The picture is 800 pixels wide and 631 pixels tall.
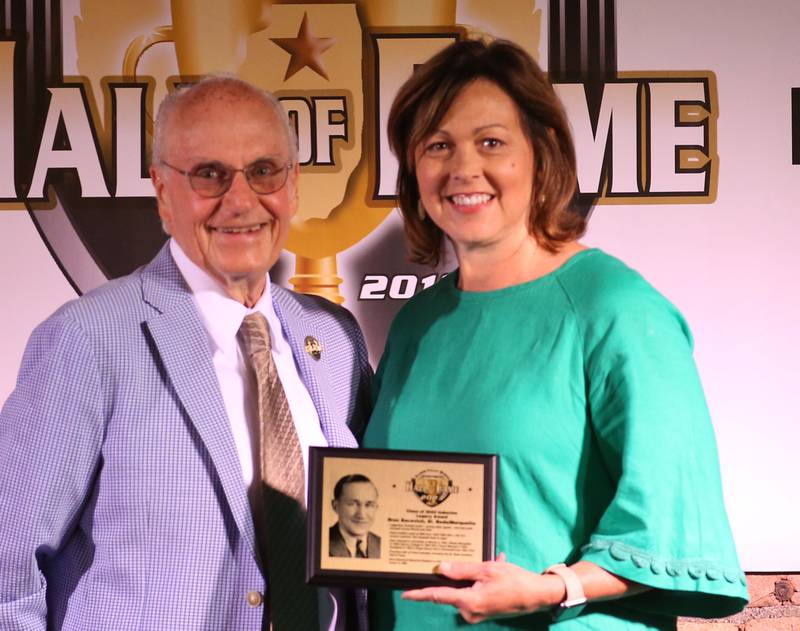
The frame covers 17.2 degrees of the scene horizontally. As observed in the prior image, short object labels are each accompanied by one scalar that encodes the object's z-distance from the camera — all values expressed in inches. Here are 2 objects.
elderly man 102.9
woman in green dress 101.2
